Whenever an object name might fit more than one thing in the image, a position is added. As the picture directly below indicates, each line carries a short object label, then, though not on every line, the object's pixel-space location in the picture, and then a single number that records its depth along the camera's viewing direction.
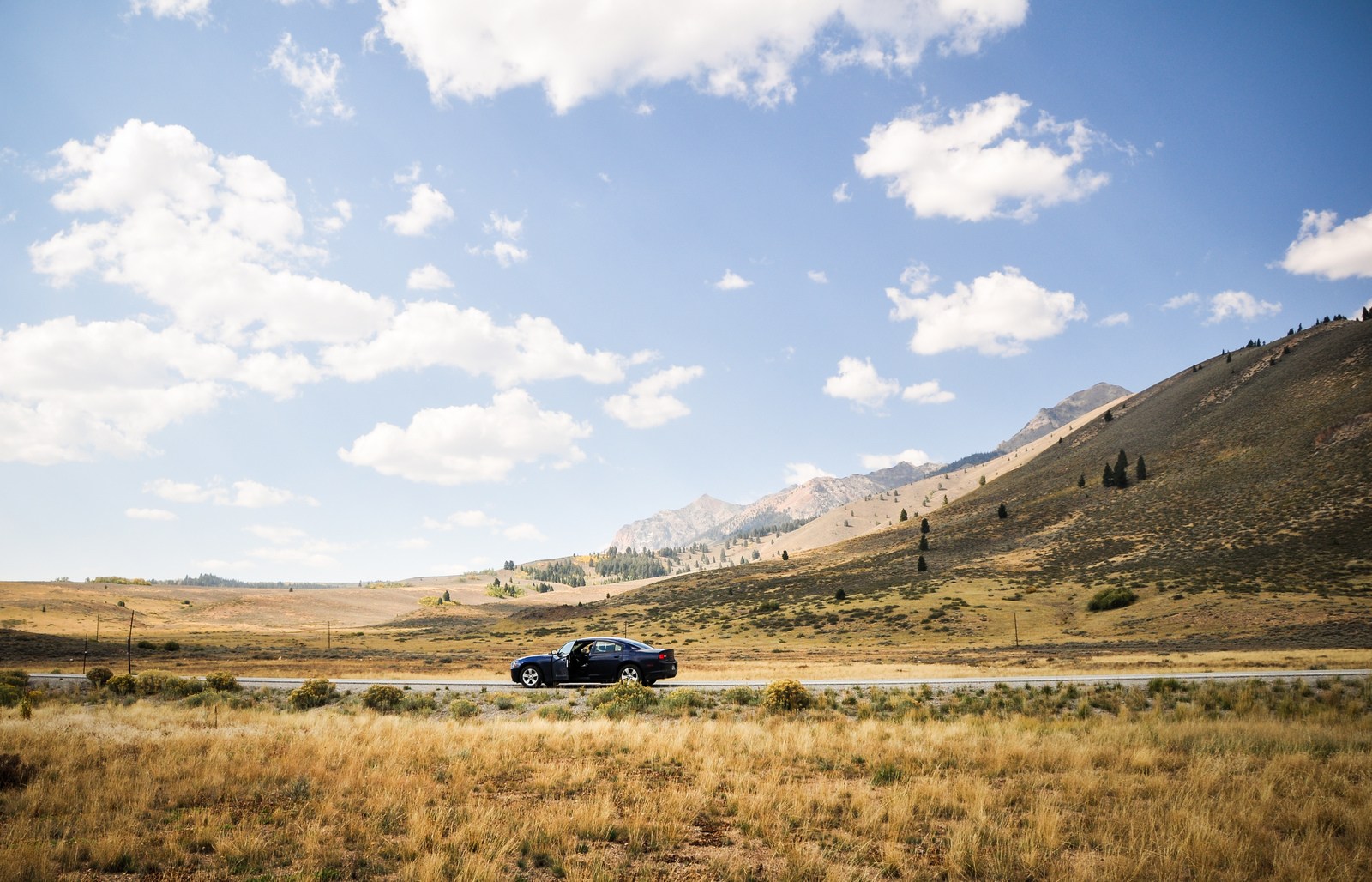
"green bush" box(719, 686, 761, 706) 19.64
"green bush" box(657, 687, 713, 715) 18.44
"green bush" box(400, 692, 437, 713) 19.69
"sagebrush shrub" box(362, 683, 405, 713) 20.12
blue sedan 23.88
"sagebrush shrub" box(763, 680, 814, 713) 18.33
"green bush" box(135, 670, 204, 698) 23.94
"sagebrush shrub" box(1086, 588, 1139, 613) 60.03
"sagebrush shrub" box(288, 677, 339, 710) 20.94
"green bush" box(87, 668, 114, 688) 26.31
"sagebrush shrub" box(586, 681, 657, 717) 18.12
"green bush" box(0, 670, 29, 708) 20.14
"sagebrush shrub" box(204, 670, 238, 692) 24.64
